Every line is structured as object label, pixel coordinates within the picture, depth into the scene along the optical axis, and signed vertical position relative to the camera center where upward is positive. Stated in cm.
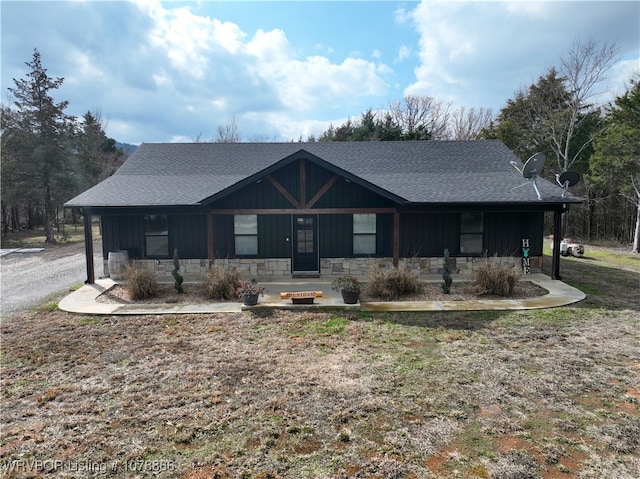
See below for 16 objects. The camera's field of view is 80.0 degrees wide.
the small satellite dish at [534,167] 1171 +171
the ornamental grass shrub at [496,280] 959 -147
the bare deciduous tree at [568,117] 2286 +650
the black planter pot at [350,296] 889 -170
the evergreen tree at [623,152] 1742 +329
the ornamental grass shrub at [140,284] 980 -153
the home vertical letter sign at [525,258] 1211 -114
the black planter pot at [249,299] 883 -173
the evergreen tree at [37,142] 2152 +481
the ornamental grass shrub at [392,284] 958 -155
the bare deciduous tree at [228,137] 4559 +1057
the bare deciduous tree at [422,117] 3966 +1106
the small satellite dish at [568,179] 1155 +131
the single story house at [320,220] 1139 +13
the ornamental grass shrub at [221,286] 969 -156
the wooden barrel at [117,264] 1190 -121
